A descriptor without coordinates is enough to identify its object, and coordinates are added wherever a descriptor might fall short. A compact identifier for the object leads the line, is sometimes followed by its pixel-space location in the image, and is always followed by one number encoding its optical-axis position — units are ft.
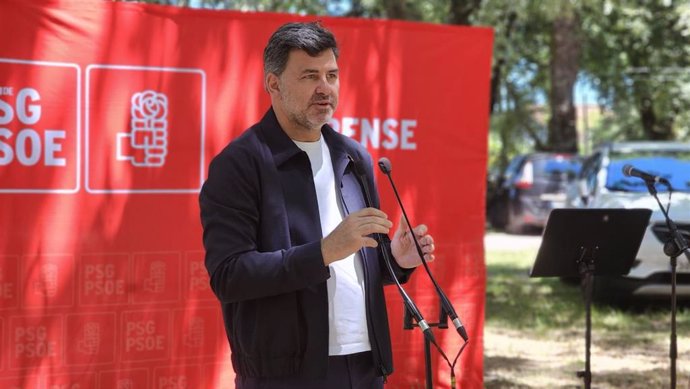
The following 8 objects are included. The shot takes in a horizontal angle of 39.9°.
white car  31.40
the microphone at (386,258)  9.69
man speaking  9.41
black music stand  17.42
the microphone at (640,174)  17.52
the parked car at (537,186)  65.51
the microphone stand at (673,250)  17.34
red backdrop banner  17.58
